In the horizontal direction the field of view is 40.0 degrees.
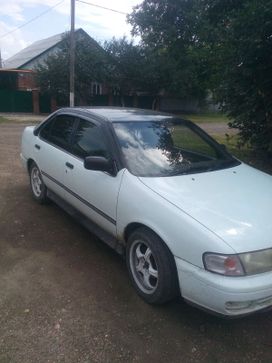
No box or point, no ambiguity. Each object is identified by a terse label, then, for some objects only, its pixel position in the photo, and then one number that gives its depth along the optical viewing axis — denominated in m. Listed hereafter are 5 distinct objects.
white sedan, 2.79
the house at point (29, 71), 25.26
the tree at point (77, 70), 22.94
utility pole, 18.58
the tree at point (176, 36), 28.73
